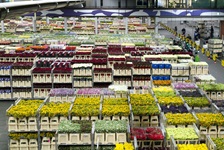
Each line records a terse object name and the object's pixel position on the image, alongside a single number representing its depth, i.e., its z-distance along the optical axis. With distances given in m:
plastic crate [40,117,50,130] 11.16
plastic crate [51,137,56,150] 11.23
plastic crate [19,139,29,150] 11.34
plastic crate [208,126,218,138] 10.54
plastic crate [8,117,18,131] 11.11
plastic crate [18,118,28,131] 11.16
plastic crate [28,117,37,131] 11.16
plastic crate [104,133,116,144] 9.71
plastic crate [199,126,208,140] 10.51
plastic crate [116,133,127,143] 9.73
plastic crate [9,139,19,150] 11.31
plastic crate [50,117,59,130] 11.12
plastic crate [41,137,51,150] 11.20
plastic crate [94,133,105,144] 9.68
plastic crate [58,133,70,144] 9.68
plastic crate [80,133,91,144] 9.71
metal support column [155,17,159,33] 33.68
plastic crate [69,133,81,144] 9.70
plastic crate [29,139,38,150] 11.38
